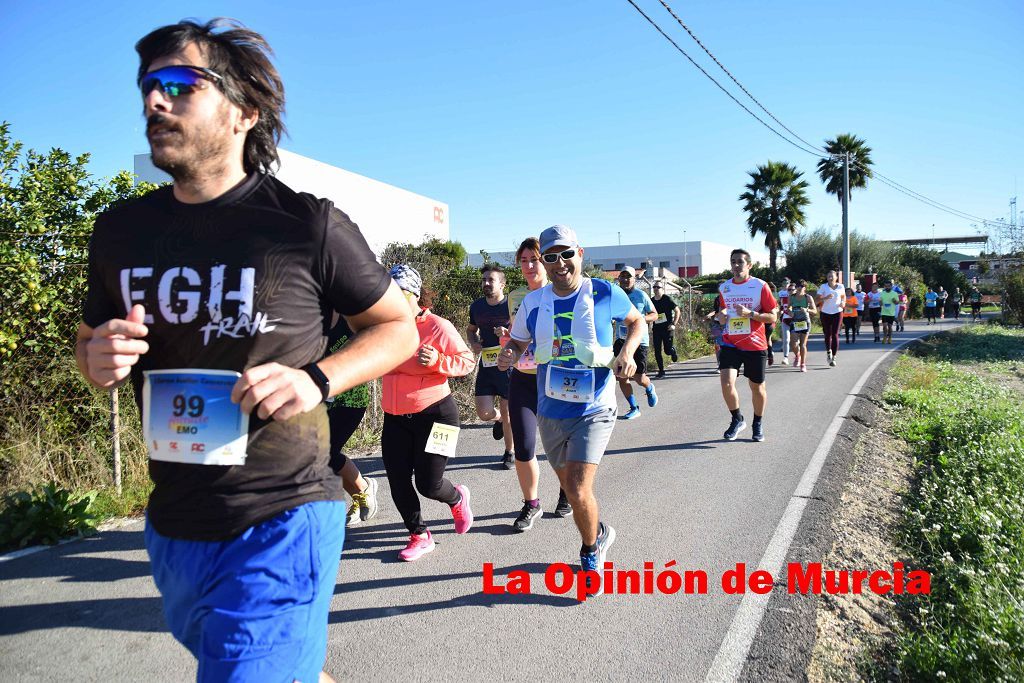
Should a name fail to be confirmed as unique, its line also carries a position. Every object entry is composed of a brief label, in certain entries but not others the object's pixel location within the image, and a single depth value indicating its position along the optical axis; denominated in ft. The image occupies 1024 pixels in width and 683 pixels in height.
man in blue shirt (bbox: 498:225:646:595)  12.88
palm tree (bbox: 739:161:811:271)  129.08
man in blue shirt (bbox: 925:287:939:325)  103.81
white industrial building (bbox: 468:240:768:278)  238.89
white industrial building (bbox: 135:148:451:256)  74.44
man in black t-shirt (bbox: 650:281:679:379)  45.14
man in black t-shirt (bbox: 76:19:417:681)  5.41
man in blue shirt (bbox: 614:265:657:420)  30.94
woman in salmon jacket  14.72
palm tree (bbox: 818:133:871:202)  129.29
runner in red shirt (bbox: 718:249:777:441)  25.21
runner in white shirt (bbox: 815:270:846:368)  49.55
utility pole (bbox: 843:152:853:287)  92.94
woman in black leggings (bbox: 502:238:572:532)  16.25
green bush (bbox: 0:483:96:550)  15.69
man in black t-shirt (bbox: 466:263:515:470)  21.44
